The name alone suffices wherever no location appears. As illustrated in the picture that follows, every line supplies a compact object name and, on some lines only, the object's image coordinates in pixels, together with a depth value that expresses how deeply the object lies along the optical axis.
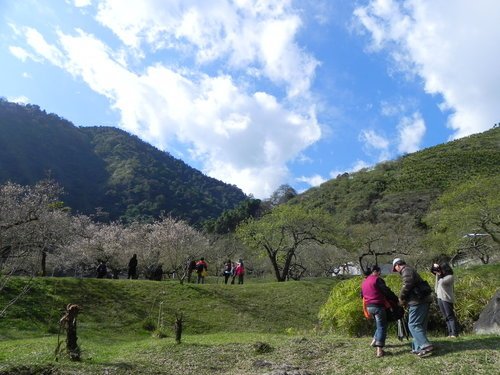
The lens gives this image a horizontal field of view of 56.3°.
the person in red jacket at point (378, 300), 9.24
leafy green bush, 13.84
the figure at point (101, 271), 33.20
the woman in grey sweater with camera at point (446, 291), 11.22
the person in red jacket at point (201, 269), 32.16
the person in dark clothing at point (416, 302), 8.90
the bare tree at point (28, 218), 22.98
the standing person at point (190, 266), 32.34
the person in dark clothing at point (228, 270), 33.60
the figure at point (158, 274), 35.88
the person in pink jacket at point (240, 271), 33.34
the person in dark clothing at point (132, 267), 33.47
